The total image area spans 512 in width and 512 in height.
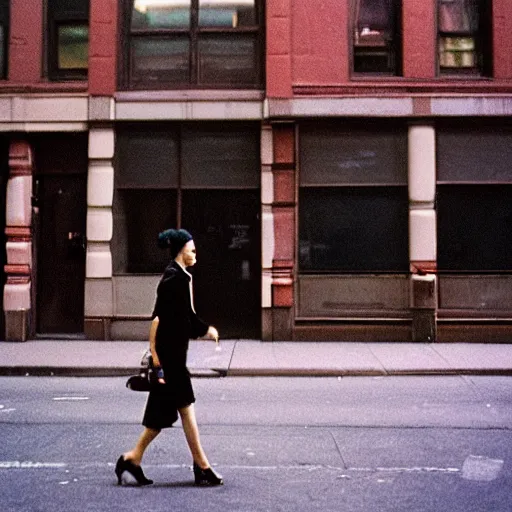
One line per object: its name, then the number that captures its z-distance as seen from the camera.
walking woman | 5.12
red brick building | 13.59
